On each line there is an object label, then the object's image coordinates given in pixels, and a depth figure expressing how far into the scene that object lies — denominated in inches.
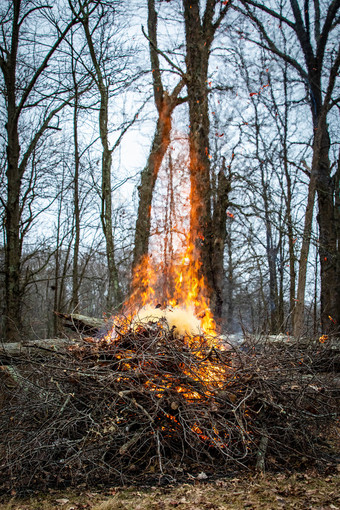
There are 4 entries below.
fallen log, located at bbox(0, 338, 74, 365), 201.9
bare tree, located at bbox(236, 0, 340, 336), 358.6
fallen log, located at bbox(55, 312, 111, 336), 235.9
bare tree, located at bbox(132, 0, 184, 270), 445.1
